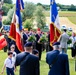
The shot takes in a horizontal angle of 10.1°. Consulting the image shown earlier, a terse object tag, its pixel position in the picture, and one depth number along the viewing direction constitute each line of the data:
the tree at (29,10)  80.62
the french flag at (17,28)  19.45
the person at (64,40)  22.27
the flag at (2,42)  23.58
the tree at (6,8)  98.74
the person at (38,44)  24.97
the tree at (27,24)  63.79
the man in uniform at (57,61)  12.59
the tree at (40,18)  74.65
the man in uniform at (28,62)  11.62
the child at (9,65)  15.79
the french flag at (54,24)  19.51
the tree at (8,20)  76.00
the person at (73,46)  24.71
